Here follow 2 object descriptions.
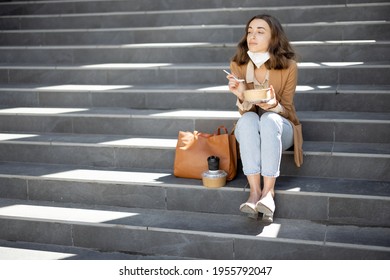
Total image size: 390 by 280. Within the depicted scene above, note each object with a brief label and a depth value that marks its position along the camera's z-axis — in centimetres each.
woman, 337
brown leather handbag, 372
